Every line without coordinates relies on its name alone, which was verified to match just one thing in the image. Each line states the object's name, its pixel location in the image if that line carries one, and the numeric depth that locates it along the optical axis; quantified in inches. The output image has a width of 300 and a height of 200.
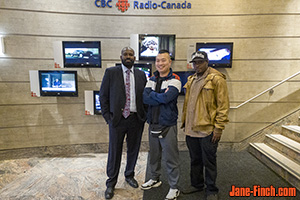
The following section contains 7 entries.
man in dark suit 92.0
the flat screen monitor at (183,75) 144.2
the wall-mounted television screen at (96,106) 144.8
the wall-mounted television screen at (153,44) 140.8
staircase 106.3
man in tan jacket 81.2
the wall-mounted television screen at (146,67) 143.1
